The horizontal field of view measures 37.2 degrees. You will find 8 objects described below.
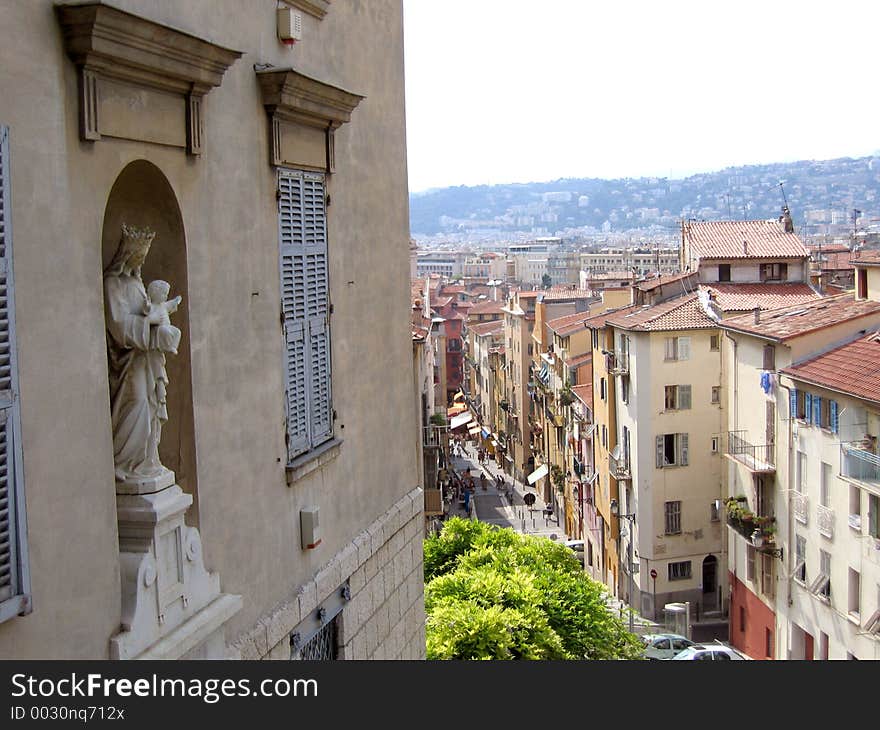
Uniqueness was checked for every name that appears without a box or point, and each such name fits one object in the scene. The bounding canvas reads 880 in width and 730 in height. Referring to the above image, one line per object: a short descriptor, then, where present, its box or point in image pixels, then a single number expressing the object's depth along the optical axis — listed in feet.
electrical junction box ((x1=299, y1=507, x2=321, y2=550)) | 32.53
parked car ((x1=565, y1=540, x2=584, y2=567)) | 193.80
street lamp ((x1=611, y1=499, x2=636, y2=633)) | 157.79
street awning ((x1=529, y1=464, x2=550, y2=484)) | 251.60
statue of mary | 23.29
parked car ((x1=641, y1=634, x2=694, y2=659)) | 115.03
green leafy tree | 72.23
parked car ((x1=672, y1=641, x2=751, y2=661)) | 111.04
